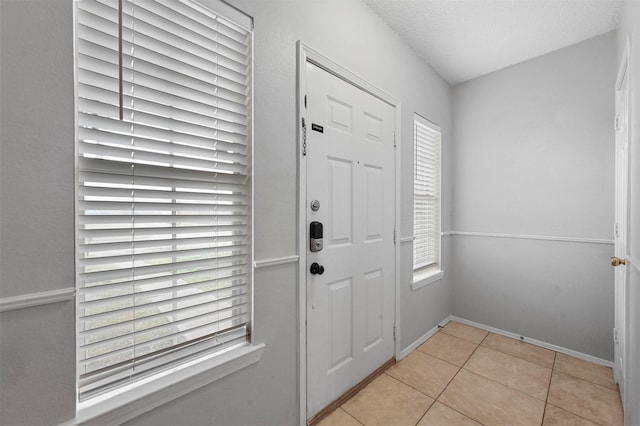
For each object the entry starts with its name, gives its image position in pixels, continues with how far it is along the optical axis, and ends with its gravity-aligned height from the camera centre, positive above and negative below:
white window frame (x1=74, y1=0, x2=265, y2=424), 0.92 -0.66
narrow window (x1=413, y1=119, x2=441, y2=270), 2.67 +0.17
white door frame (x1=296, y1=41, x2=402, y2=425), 1.51 -0.08
